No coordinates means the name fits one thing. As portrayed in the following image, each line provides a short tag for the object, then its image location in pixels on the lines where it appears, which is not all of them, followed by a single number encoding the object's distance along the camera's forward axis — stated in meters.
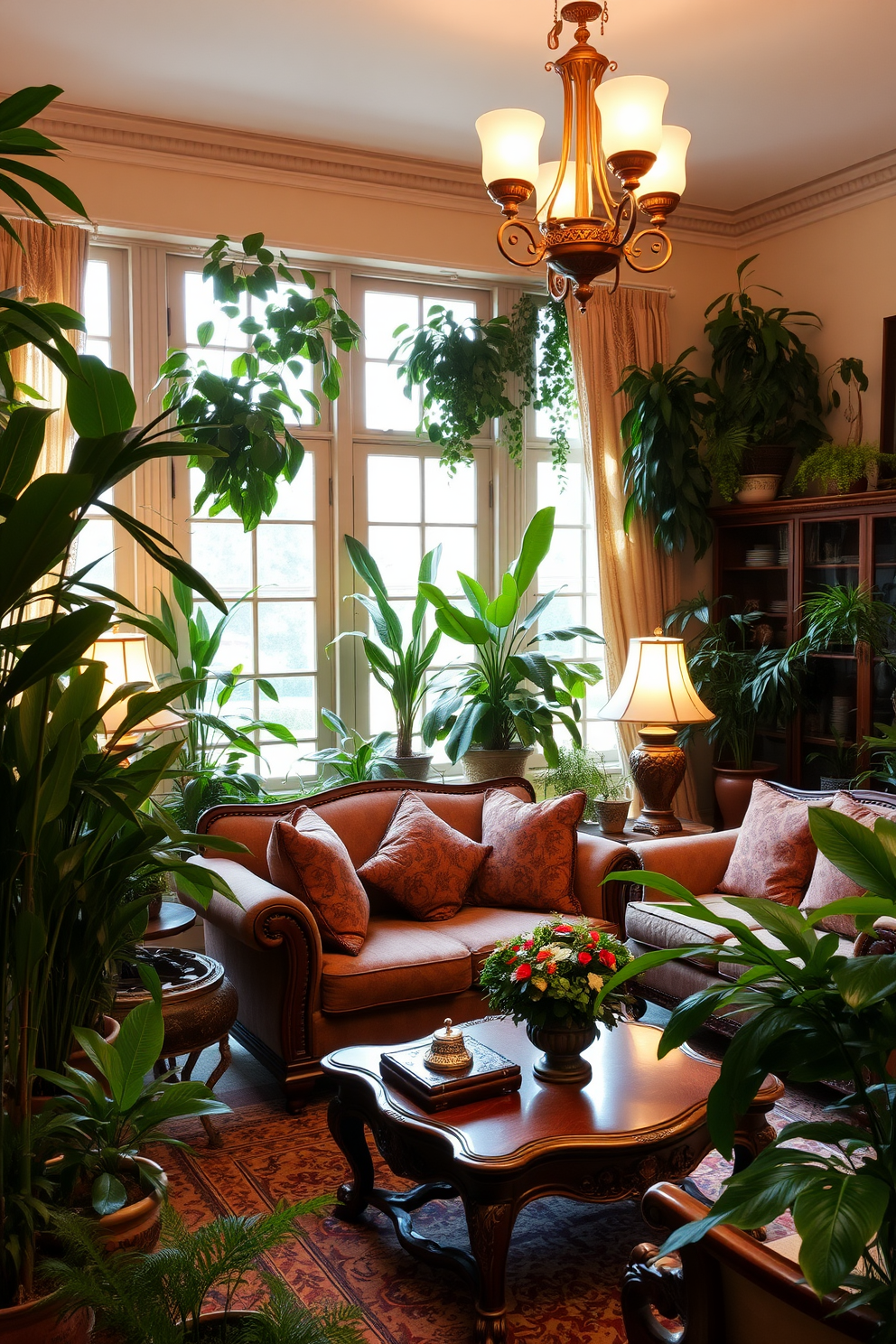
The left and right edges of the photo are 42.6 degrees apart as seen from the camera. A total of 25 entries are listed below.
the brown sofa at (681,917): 3.68
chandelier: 2.84
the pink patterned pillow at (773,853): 3.85
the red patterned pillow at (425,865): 3.87
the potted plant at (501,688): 4.75
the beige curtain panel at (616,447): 5.52
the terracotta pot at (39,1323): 1.54
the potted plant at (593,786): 4.55
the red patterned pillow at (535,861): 4.00
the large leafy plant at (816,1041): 0.98
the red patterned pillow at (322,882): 3.54
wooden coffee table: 2.30
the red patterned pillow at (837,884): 3.52
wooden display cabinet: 4.91
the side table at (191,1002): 3.02
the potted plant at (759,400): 5.36
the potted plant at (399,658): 4.87
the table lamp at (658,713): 4.40
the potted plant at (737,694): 5.14
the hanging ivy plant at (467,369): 5.14
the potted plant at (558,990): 2.63
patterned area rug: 2.42
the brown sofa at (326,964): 3.35
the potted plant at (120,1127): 1.77
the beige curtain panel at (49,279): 4.34
